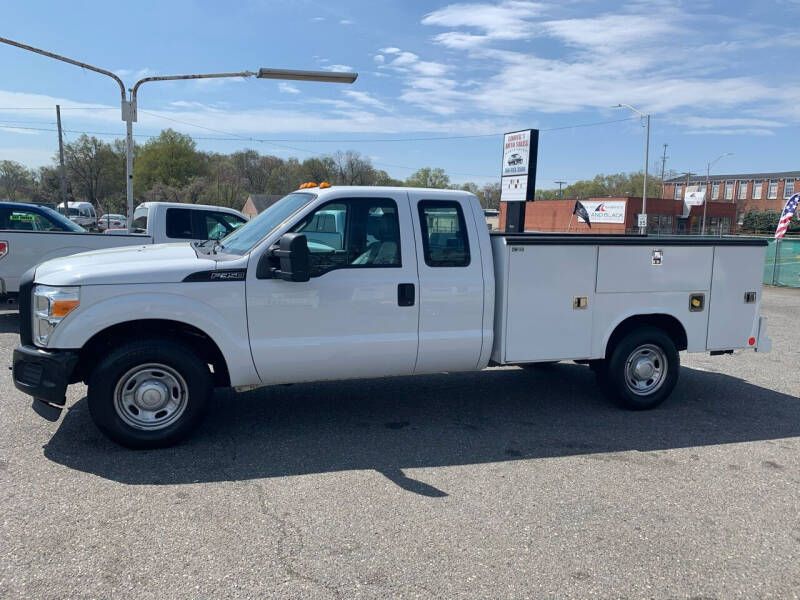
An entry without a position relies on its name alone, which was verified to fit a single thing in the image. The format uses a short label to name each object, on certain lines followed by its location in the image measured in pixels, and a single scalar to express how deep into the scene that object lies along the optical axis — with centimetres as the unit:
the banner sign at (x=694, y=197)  7092
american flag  2194
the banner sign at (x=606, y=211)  6656
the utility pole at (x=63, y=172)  4751
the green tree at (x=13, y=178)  9029
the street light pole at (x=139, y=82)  1566
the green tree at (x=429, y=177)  10463
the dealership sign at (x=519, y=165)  1719
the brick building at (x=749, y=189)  9469
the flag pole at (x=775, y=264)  2117
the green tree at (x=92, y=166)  7494
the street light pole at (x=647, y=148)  4110
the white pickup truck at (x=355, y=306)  478
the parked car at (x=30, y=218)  1092
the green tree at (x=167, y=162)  7994
